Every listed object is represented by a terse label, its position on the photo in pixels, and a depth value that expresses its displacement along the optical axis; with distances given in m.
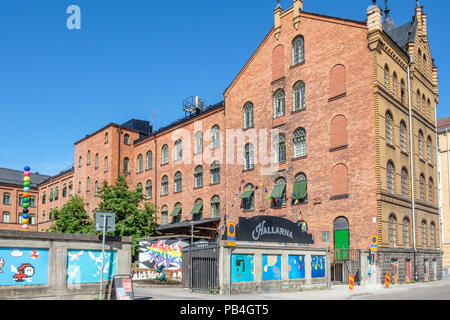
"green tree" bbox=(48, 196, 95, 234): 46.69
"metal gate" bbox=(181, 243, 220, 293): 21.77
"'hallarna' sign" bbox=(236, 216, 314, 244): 23.00
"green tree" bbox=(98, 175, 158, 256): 41.18
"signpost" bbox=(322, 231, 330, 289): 25.83
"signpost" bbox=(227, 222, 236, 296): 21.67
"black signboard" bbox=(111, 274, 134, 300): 15.65
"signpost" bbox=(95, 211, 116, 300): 16.20
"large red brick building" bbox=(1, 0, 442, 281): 32.78
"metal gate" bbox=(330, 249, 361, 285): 30.58
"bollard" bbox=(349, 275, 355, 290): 26.05
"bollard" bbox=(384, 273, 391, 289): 28.74
